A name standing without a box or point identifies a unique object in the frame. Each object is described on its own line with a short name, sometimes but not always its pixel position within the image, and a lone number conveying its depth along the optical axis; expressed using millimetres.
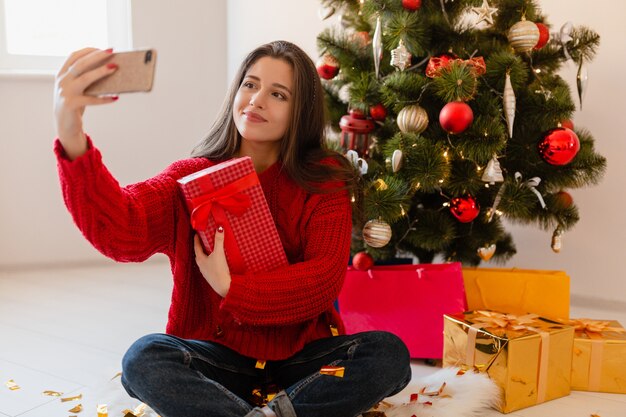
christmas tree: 1468
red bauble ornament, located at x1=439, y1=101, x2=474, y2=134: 1412
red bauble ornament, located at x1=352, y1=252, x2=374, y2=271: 1546
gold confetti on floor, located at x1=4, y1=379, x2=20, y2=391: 1395
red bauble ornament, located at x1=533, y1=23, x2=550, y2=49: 1565
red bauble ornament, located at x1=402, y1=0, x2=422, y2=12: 1498
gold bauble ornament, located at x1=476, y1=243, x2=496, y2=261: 1634
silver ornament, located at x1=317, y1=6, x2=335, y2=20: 1723
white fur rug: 1248
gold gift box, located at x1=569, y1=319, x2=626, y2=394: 1413
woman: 1040
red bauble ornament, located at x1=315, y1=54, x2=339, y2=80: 1653
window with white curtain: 2412
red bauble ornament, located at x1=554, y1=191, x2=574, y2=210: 1674
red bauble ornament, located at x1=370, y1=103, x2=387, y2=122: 1601
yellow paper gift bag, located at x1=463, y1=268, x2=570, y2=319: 1522
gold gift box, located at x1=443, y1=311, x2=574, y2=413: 1313
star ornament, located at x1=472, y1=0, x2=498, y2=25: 1499
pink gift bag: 1528
